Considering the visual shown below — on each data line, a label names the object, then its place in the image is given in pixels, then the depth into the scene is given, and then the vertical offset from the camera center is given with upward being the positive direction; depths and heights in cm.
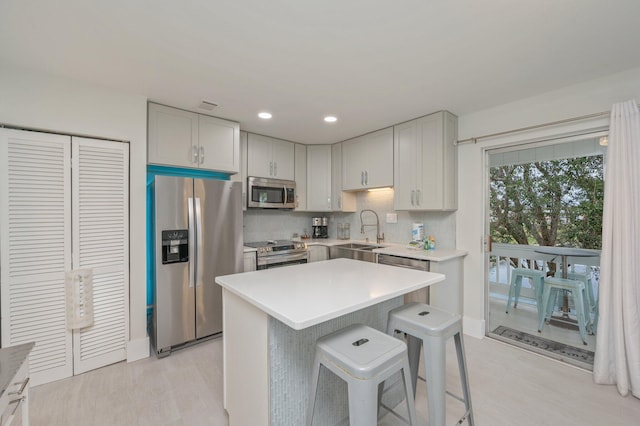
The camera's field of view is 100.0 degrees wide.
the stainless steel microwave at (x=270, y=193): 362 +28
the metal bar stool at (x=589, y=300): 247 -80
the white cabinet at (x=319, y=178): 429 +56
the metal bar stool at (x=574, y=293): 254 -79
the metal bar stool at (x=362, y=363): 107 -64
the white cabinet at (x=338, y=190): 423 +36
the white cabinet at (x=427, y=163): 298 +58
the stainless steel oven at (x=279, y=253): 335 -53
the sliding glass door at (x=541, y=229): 242 -16
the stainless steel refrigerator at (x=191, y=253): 256 -42
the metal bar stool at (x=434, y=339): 137 -69
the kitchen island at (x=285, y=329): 127 -65
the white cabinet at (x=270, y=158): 370 +80
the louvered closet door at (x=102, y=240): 227 -24
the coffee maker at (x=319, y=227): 458 -25
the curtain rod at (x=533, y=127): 221 +81
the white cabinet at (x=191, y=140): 271 +79
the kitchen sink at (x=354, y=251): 342 -52
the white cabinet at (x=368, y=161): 354 +73
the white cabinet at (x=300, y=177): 419 +55
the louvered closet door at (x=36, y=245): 201 -25
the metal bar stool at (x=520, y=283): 287 -78
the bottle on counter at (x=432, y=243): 318 -36
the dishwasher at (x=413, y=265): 279 -57
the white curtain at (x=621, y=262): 200 -38
